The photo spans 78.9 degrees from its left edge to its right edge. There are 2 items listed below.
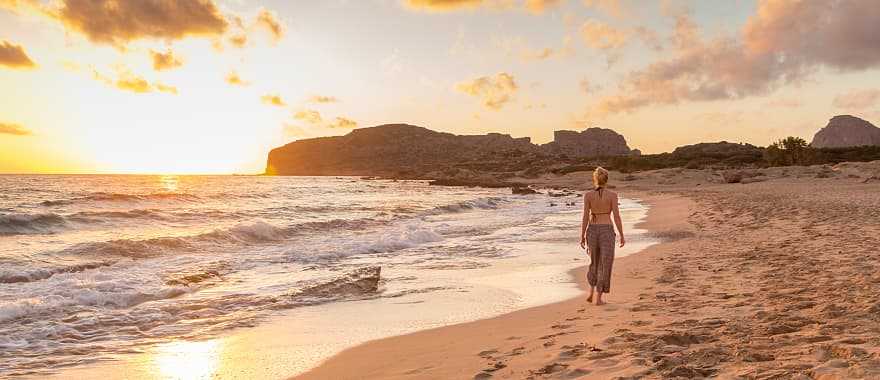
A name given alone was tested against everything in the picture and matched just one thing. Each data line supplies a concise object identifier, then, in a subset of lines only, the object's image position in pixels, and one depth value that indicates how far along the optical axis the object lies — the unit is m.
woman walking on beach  8.55
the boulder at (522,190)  59.72
